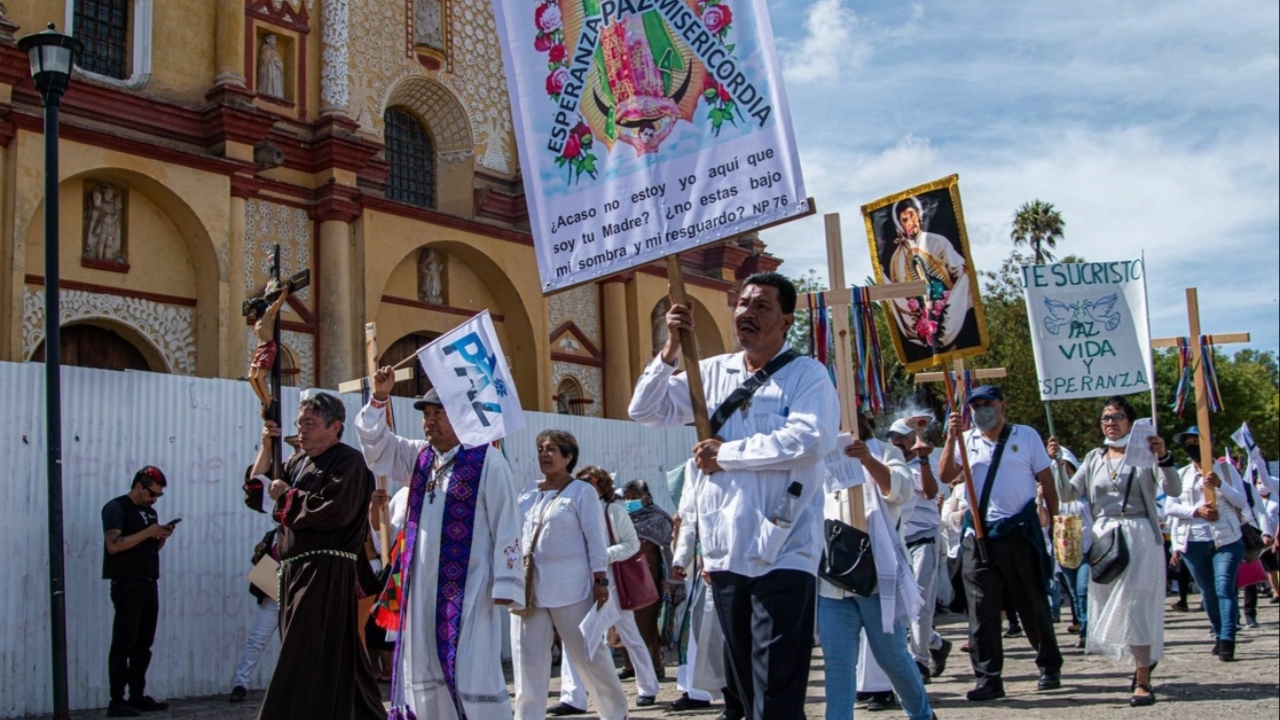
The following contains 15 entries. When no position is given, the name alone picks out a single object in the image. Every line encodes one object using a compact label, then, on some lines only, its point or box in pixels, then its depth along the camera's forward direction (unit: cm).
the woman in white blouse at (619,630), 1001
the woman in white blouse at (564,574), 834
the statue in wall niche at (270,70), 1930
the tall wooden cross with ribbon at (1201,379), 1029
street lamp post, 940
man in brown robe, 696
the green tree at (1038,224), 5306
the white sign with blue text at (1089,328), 1153
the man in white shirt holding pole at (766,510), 495
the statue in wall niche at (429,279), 2136
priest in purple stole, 679
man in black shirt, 1060
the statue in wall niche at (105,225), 1695
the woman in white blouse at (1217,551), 1175
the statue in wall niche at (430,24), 2162
